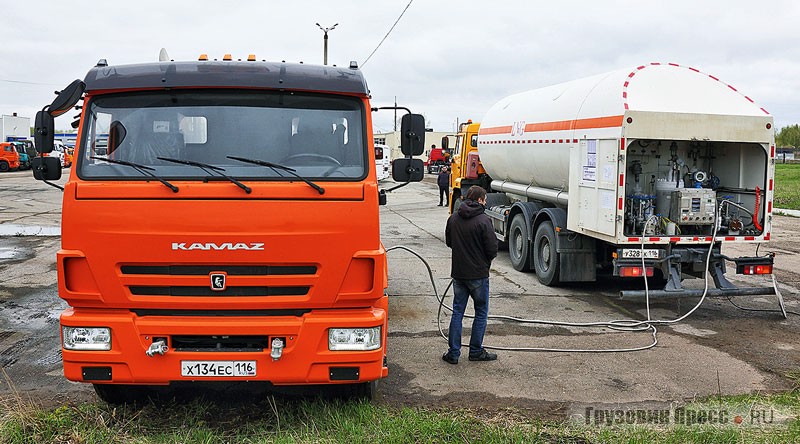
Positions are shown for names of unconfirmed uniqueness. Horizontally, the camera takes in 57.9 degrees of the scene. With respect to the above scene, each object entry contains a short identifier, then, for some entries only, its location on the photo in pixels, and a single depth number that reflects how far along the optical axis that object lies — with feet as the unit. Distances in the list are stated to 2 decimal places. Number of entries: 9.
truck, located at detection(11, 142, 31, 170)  173.68
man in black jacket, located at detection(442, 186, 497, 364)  22.76
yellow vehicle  54.95
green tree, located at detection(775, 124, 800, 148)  317.83
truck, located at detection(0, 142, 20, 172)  166.91
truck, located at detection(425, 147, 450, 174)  212.64
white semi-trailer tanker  30.30
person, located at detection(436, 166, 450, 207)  88.84
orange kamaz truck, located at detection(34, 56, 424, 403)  15.89
